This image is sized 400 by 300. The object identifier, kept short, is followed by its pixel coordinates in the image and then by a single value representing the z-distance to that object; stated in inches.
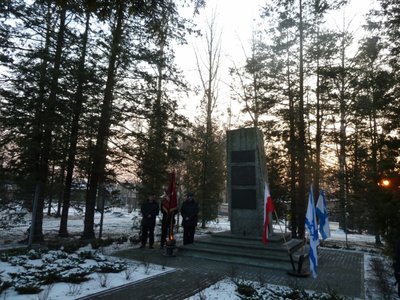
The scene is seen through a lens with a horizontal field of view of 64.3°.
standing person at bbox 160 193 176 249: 461.7
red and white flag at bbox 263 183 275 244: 332.9
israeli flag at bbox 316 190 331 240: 382.9
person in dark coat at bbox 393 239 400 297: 267.2
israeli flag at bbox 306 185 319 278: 301.1
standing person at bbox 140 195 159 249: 494.6
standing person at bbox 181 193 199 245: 497.7
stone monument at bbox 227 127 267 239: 481.1
